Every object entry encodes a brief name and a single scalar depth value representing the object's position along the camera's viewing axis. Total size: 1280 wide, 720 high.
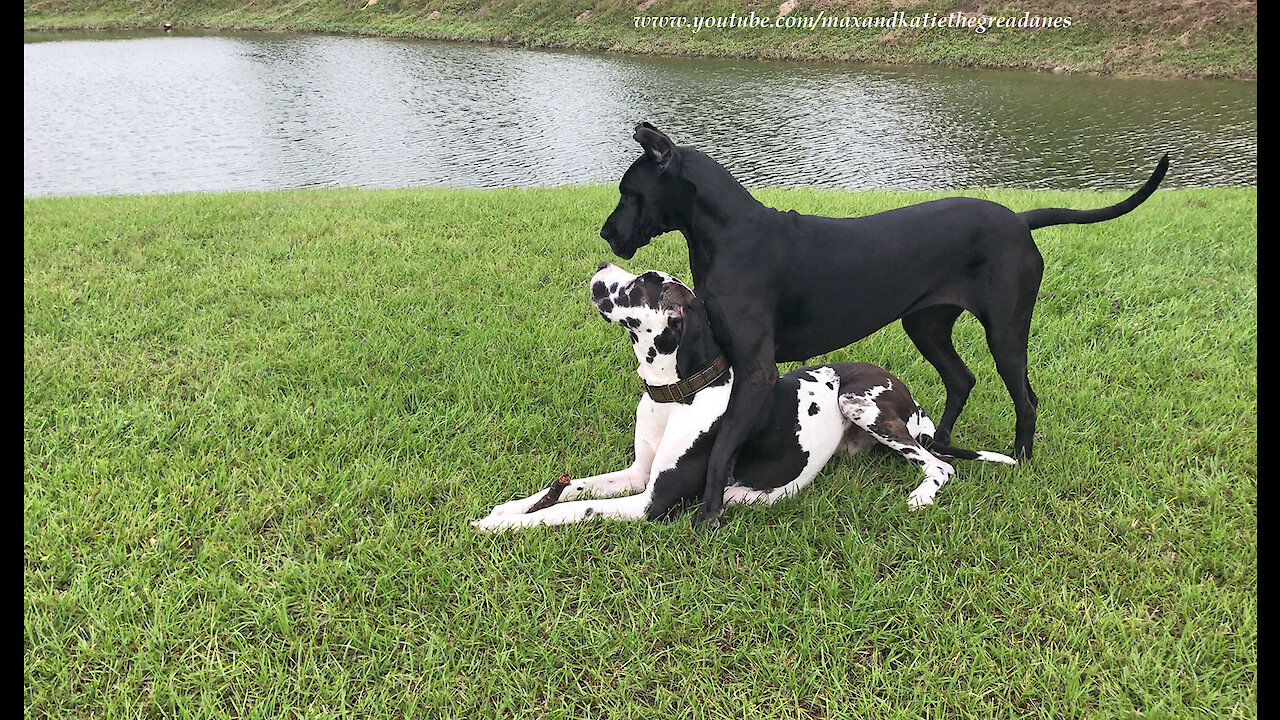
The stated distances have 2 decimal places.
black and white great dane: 2.78
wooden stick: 2.97
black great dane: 2.64
